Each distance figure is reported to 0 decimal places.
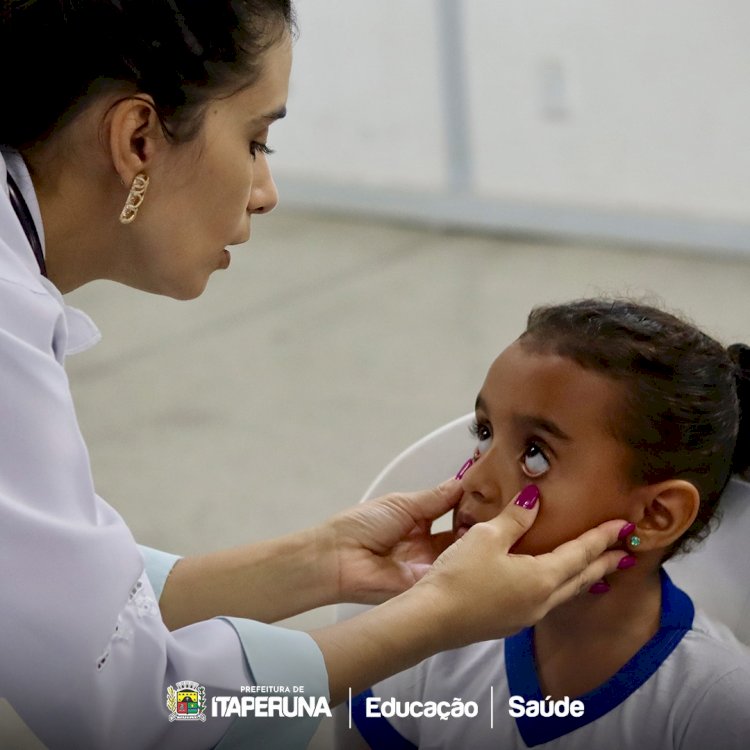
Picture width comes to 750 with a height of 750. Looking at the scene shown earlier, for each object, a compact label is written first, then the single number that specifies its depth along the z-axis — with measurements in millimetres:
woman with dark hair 1284
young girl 1448
